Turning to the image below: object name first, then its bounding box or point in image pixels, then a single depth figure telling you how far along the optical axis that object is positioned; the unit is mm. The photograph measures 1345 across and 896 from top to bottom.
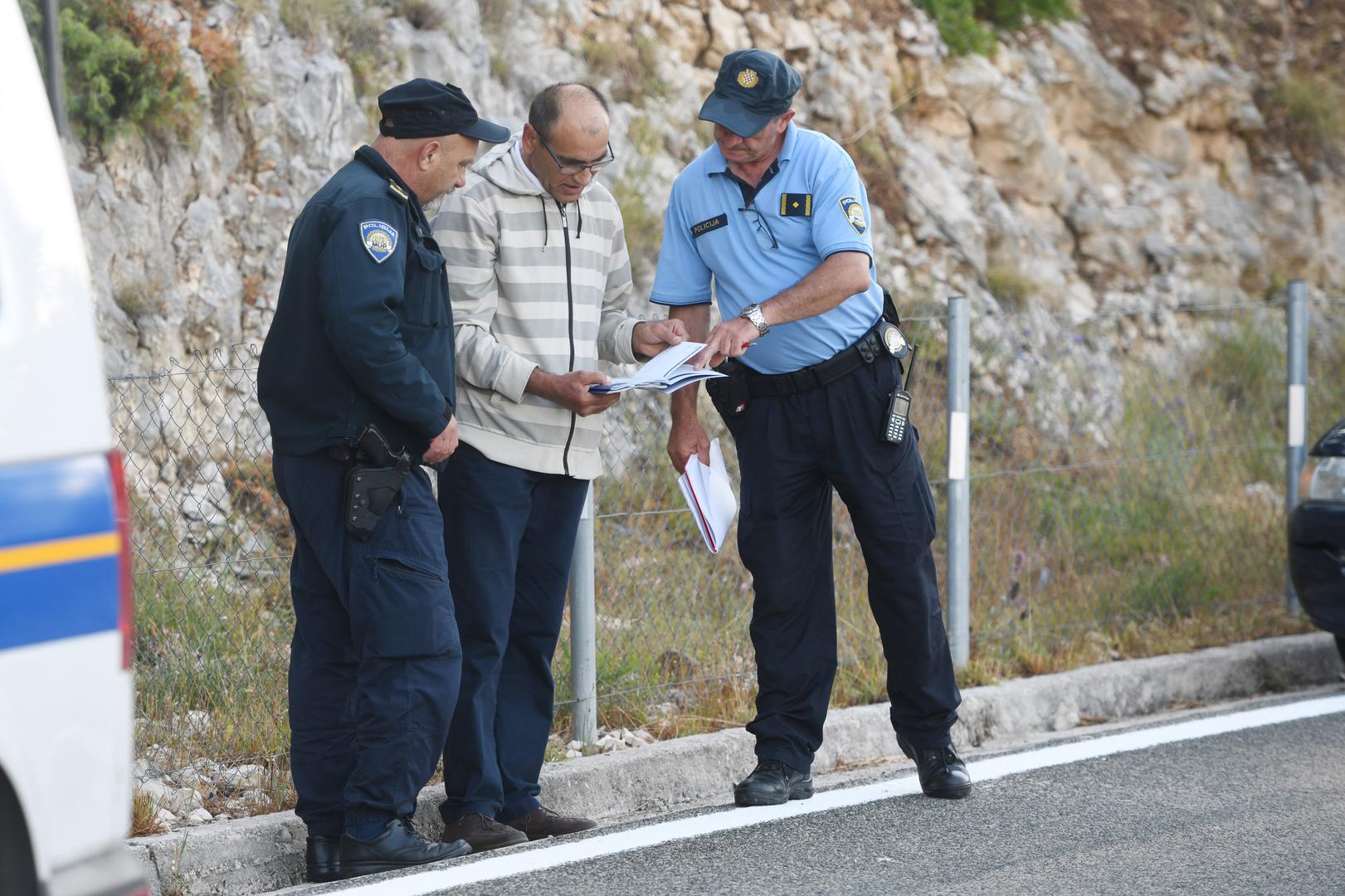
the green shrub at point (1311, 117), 27797
